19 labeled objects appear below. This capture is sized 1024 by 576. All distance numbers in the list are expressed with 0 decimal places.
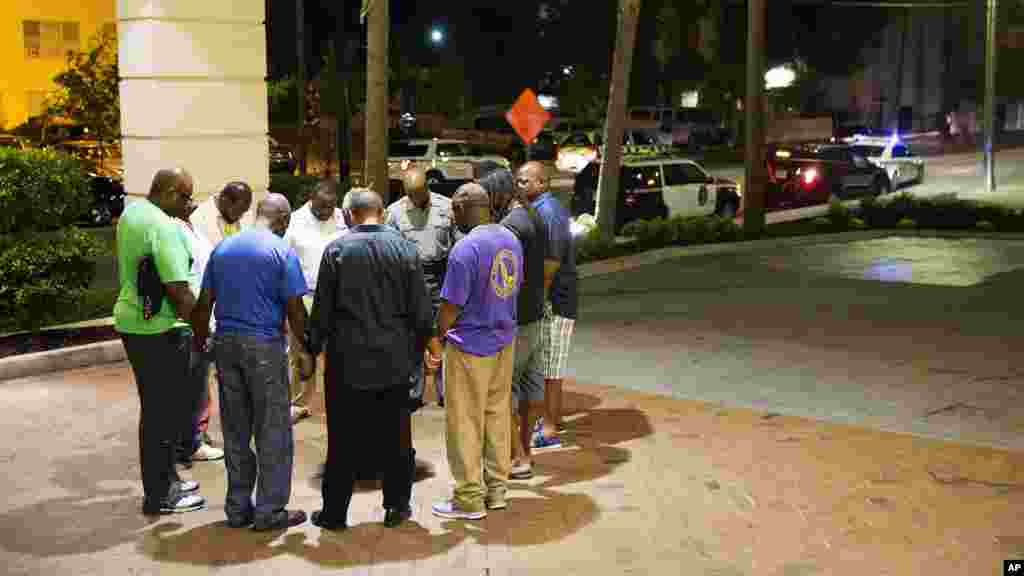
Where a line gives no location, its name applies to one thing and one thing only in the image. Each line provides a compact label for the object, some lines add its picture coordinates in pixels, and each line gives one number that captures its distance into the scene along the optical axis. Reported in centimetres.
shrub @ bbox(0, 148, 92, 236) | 1178
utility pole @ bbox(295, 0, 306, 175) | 3459
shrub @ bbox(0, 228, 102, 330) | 1187
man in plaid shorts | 835
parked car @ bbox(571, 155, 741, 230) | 2464
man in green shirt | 727
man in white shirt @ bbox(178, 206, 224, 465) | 849
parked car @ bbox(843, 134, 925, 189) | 3469
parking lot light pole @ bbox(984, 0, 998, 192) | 3422
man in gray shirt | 919
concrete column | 1276
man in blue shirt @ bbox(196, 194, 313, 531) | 707
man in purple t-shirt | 730
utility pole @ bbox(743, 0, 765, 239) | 2297
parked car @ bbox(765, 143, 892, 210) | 3091
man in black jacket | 702
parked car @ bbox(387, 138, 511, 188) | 3325
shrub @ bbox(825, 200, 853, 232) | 2412
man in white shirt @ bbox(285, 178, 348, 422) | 934
